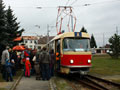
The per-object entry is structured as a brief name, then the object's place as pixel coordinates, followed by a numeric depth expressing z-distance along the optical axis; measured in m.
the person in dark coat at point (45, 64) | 6.23
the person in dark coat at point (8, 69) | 5.75
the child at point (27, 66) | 6.81
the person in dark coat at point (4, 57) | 5.71
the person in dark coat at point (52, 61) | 6.91
